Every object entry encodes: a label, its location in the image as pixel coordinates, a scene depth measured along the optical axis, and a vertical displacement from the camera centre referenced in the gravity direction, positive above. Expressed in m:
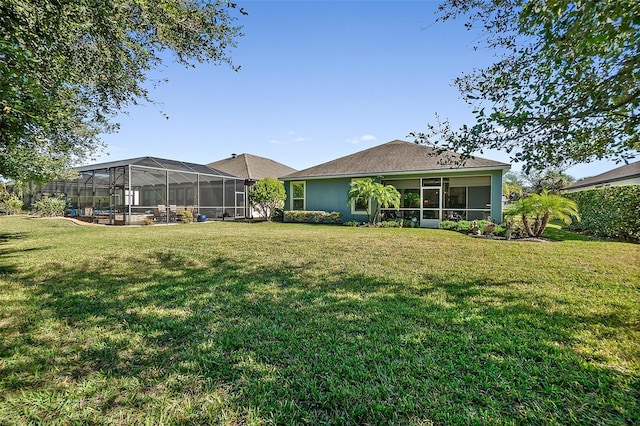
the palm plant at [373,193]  14.68 +0.65
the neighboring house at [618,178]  17.94 +2.21
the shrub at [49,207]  20.42 -0.32
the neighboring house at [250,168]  23.36 +3.48
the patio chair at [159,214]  18.28 -0.66
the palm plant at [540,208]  9.91 -0.04
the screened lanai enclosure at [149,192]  17.69 +0.88
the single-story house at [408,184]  14.65 +1.35
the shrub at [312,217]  17.52 -0.72
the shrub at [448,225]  13.70 -0.92
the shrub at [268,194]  18.16 +0.68
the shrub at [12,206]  22.29 -0.30
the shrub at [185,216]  18.64 -0.79
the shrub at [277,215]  19.81 -0.72
